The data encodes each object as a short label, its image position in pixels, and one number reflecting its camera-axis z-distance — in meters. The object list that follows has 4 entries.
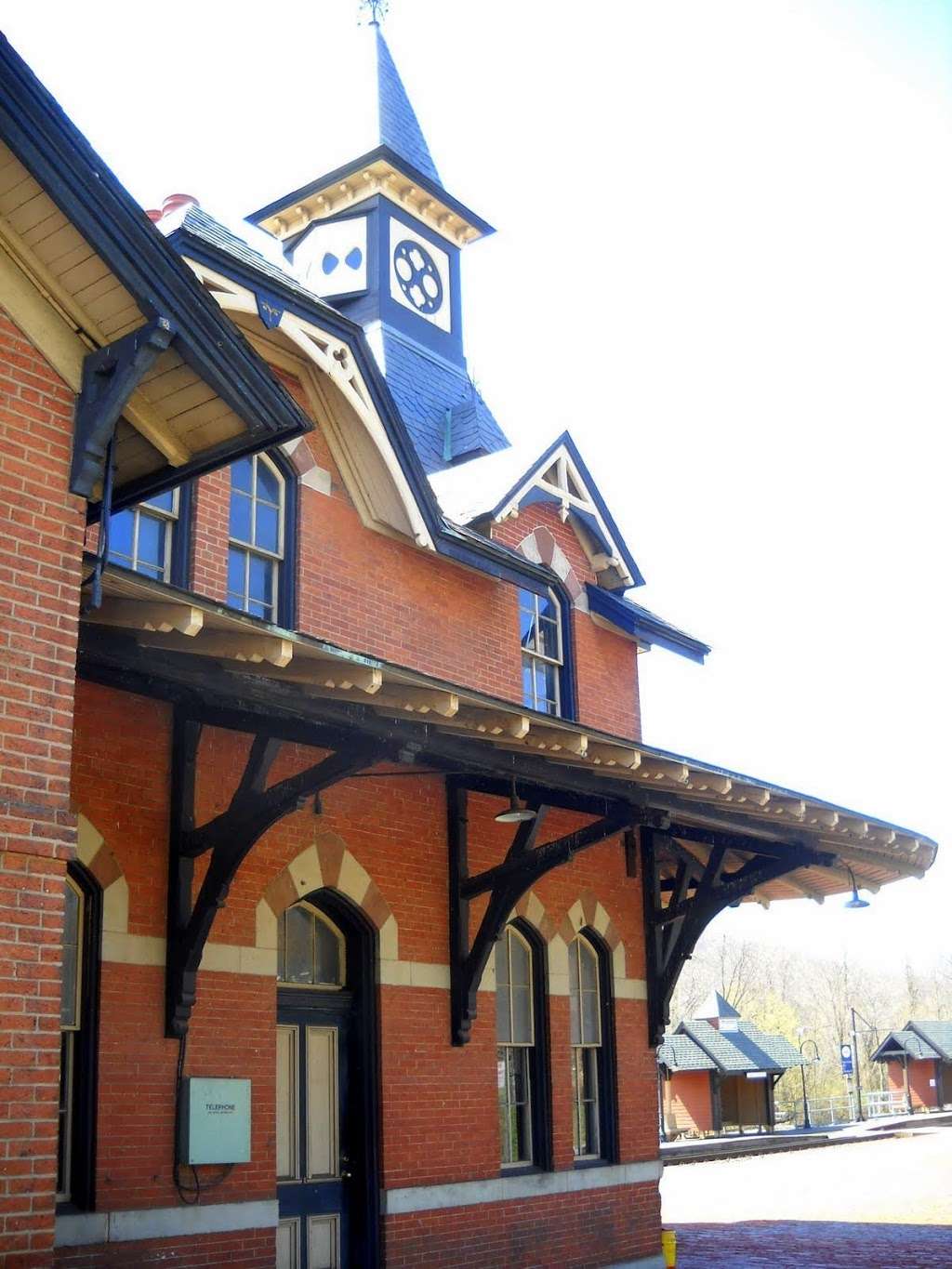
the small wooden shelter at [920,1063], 61.03
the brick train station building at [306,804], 6.75
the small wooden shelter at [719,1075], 44.56
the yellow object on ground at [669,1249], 13.84
